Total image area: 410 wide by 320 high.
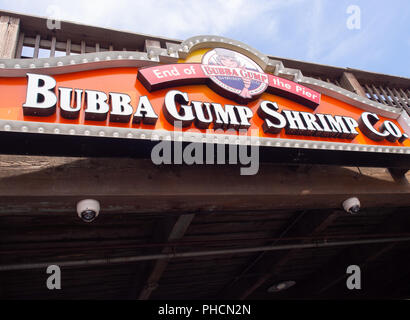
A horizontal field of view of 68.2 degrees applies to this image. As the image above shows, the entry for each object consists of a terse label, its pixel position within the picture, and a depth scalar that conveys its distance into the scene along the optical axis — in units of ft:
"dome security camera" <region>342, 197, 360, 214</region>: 14.07
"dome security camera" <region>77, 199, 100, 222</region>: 10.19
